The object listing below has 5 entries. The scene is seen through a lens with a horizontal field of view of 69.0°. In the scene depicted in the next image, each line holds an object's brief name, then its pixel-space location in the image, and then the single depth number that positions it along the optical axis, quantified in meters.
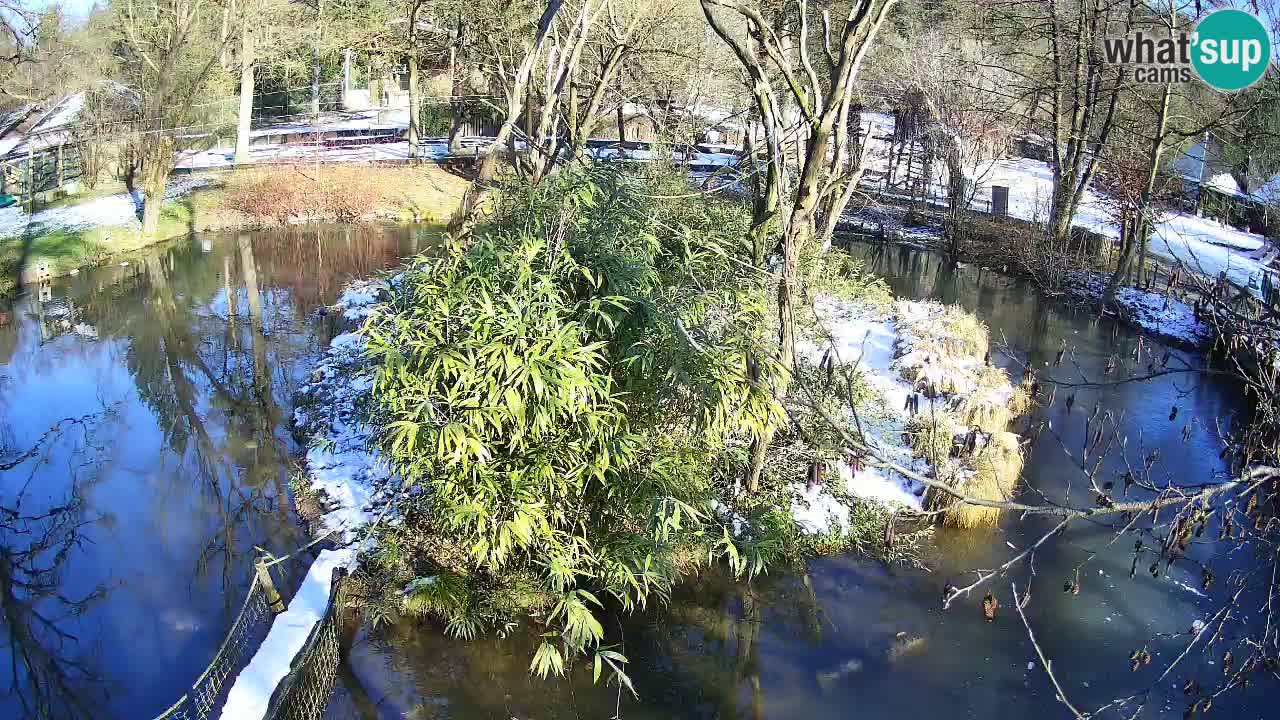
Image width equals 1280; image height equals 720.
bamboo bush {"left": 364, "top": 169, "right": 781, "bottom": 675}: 6.72
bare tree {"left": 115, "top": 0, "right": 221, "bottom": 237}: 17.97
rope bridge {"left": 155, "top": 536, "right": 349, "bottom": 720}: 6.14
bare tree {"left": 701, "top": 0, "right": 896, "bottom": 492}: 7.71
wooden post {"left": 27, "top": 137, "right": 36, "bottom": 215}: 19.02
